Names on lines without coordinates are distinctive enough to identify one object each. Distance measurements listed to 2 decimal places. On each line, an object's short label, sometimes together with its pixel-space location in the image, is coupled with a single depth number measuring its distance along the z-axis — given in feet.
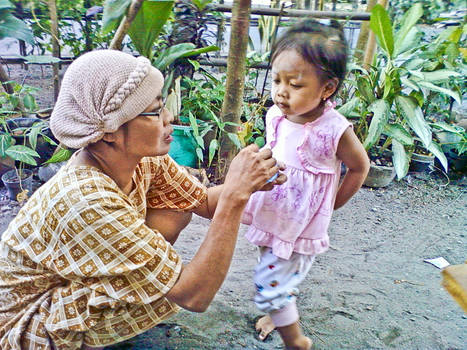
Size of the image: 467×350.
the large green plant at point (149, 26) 9.47
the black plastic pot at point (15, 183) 10.71
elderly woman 4.32
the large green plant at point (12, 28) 11.67
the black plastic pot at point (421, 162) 13.84
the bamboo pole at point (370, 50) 15.01
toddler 5.01
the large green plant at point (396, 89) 11.45
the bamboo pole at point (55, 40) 12.30
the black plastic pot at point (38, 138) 11.91
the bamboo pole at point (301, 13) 13.03
